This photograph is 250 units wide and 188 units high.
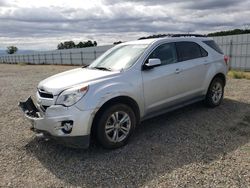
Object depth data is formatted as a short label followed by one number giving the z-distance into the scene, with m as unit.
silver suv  2.90
